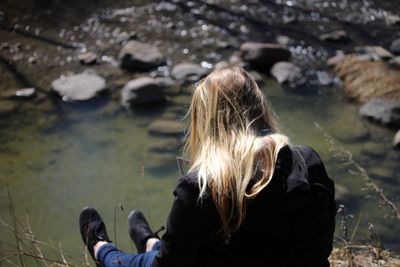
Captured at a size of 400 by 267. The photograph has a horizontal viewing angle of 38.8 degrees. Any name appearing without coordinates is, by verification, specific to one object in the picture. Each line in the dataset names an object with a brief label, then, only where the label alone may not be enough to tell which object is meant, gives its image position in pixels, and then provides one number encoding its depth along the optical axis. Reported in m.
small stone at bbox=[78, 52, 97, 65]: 5.74
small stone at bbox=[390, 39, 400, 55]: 5.91
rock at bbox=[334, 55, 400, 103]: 5.20
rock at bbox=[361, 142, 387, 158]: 4.39
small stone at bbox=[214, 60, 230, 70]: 5.66
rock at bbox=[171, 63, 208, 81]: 5.52
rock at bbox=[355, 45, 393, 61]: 5.83
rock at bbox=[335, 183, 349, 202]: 3.87
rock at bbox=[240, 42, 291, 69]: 5.69
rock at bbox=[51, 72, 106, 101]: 5.12
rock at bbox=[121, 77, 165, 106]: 5.02
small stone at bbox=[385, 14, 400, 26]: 6.52
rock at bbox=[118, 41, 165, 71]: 5.61
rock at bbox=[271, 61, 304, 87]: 5.45
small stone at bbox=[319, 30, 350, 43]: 6.16
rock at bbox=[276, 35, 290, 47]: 6.13
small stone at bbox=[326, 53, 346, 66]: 5.73
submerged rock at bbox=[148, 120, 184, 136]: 4.64
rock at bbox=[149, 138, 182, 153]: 4.41
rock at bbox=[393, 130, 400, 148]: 4.46
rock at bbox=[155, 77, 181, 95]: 5.31
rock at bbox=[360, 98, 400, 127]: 4.75
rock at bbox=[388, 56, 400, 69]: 5.65
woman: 1.65
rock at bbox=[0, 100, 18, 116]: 4.89
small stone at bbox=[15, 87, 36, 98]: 5.12
